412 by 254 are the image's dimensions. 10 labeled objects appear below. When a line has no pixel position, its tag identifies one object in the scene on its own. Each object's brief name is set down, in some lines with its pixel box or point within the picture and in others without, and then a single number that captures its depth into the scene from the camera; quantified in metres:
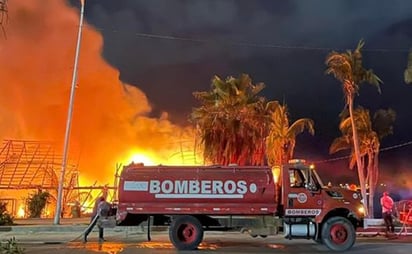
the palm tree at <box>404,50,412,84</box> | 32.06
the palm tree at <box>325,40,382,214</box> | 34.53
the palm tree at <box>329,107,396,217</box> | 40.47
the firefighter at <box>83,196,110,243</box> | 19.12
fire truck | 17.78
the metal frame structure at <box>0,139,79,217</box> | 38.56
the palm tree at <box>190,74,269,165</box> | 33.53
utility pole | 25.50
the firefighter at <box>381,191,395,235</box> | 23.03
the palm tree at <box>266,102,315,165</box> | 36.12
